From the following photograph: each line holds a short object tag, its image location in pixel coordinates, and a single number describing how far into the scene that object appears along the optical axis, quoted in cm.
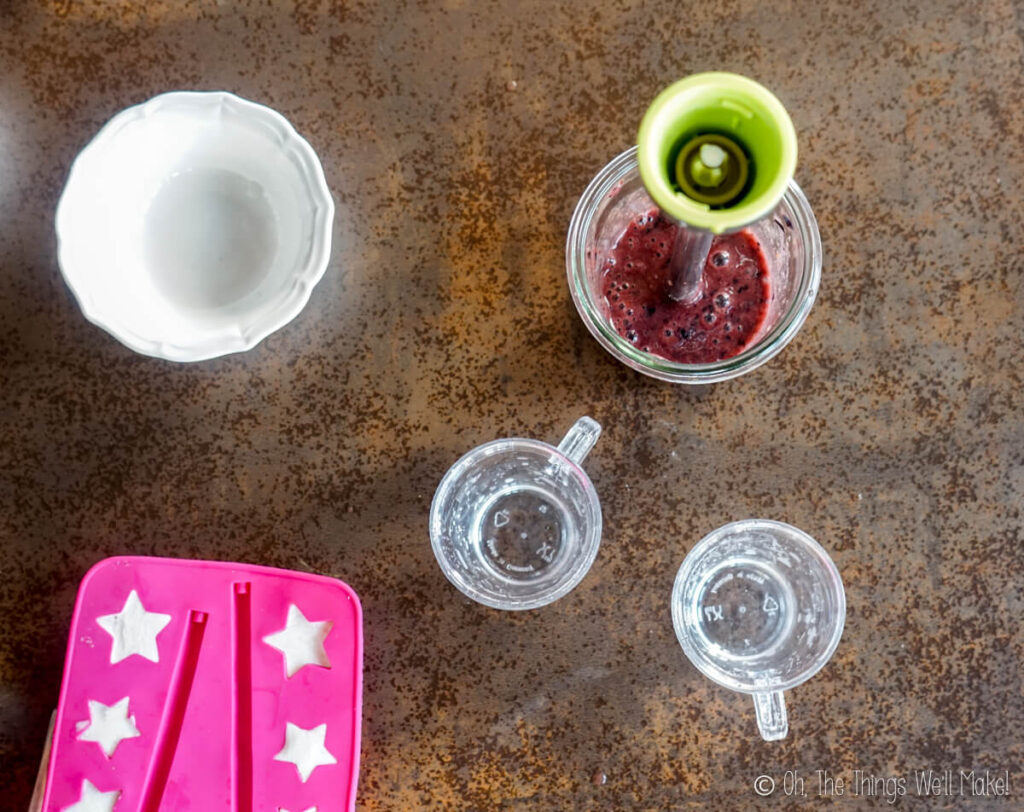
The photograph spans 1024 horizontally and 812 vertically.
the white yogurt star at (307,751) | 77
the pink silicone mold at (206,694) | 77
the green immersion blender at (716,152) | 54
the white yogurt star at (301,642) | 78
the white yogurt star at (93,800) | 77
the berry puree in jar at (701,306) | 74
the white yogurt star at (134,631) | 78
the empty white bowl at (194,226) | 74
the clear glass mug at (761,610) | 77
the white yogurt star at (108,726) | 78
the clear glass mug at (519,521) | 79
